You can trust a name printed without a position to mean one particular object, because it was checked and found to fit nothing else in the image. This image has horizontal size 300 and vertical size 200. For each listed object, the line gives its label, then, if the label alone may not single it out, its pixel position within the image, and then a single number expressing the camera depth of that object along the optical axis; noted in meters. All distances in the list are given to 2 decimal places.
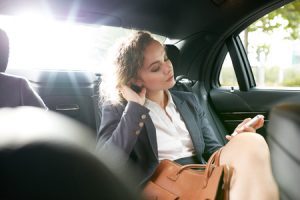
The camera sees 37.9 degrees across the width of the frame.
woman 1.49
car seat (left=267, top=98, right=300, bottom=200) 0.60
